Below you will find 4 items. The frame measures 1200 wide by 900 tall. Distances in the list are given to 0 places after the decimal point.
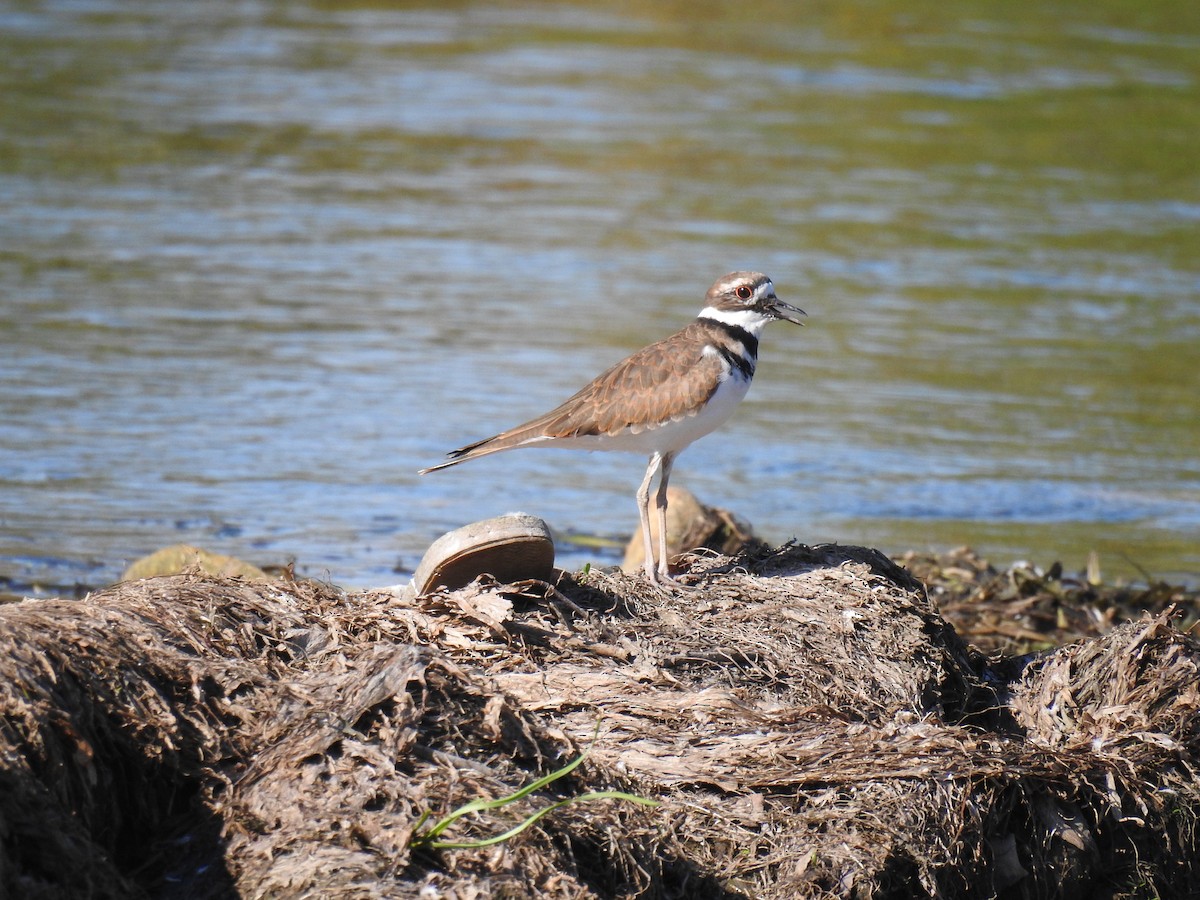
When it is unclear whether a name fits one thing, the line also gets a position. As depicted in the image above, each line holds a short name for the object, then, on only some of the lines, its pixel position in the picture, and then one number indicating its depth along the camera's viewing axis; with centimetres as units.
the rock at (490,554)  1118
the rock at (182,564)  1487
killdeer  1388
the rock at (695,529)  1702
